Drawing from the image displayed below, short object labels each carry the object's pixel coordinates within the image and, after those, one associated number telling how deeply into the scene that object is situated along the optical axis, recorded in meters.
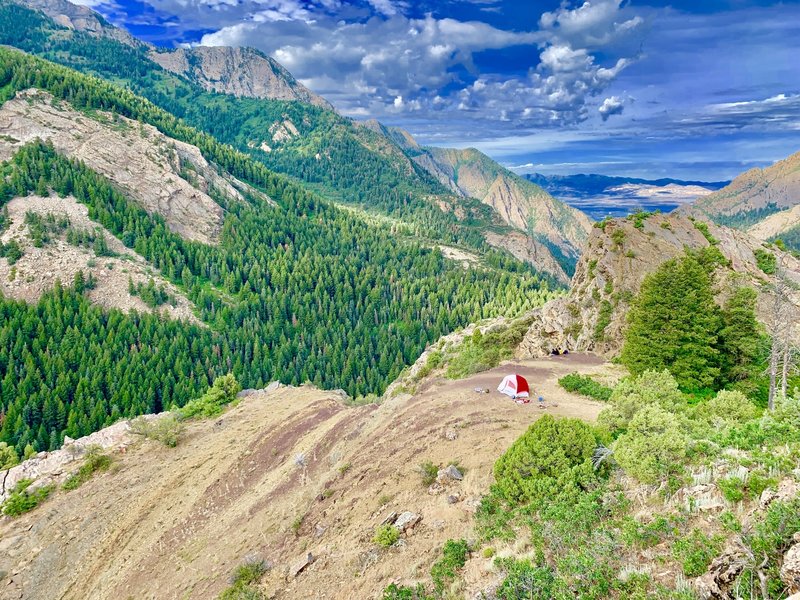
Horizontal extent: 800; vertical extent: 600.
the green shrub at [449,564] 16.75
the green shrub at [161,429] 52.06
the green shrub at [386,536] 21.59
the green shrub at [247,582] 23.02
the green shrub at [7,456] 59.34
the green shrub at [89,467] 45.08
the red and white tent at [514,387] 37.00
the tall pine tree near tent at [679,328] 37.12
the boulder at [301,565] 23.27
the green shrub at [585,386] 38.49
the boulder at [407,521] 22.59
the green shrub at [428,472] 26.50
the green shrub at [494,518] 18.23
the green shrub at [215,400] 62.53
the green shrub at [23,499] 42.00
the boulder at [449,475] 25.58
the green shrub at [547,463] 19.11
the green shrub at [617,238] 58.88
